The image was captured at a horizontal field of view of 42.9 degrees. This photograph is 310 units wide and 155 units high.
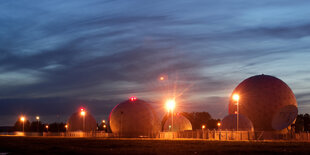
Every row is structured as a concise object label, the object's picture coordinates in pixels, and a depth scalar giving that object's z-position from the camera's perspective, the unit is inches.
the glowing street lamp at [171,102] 3056.3
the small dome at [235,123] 2748.5
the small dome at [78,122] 4822.8
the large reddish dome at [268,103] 3009.4
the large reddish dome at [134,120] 3622.0
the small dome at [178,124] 4030.5
